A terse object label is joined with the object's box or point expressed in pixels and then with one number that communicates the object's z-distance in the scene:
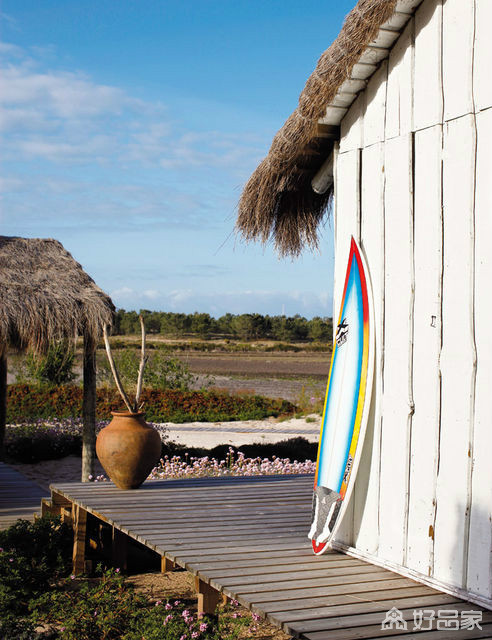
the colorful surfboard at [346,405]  4.02
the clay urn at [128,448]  5.89
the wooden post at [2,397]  10.53
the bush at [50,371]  16.75
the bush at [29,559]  4.77
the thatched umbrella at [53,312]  8.12
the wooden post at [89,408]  8.23
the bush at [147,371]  16.47
